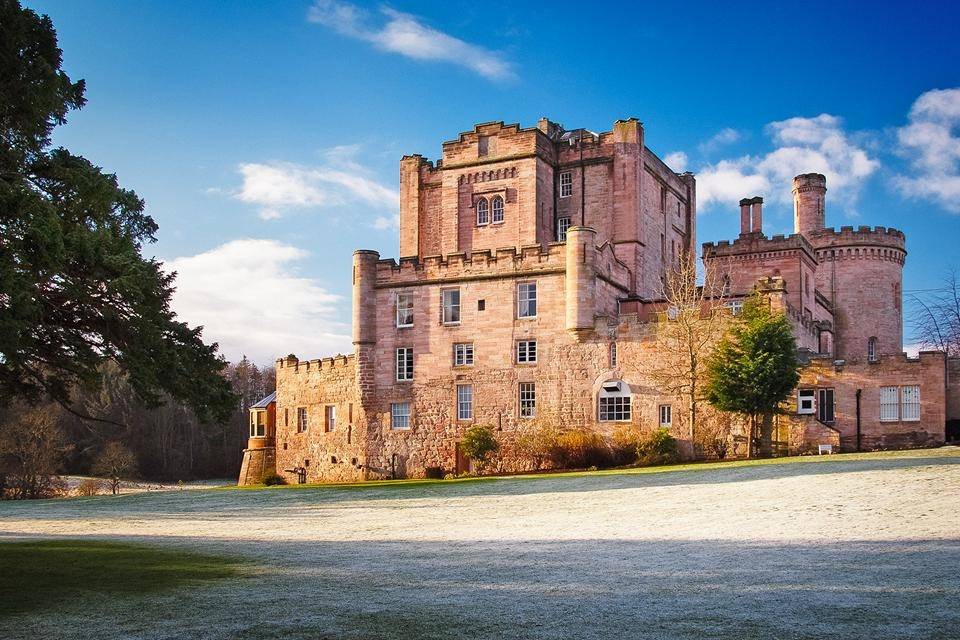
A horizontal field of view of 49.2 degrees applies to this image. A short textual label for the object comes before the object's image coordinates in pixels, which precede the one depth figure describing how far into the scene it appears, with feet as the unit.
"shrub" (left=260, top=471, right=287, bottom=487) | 174.40
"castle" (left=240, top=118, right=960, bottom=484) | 131.64
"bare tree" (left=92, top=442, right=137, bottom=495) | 215.72
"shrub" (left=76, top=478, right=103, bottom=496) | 180.34
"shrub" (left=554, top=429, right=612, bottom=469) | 135.44
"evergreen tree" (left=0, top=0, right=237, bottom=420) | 45.11
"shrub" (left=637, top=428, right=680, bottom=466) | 131.44
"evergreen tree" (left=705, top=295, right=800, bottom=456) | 123.54
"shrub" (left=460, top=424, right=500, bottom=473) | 143.54
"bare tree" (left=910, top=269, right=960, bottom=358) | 180.75
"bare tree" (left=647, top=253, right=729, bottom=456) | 134.21
